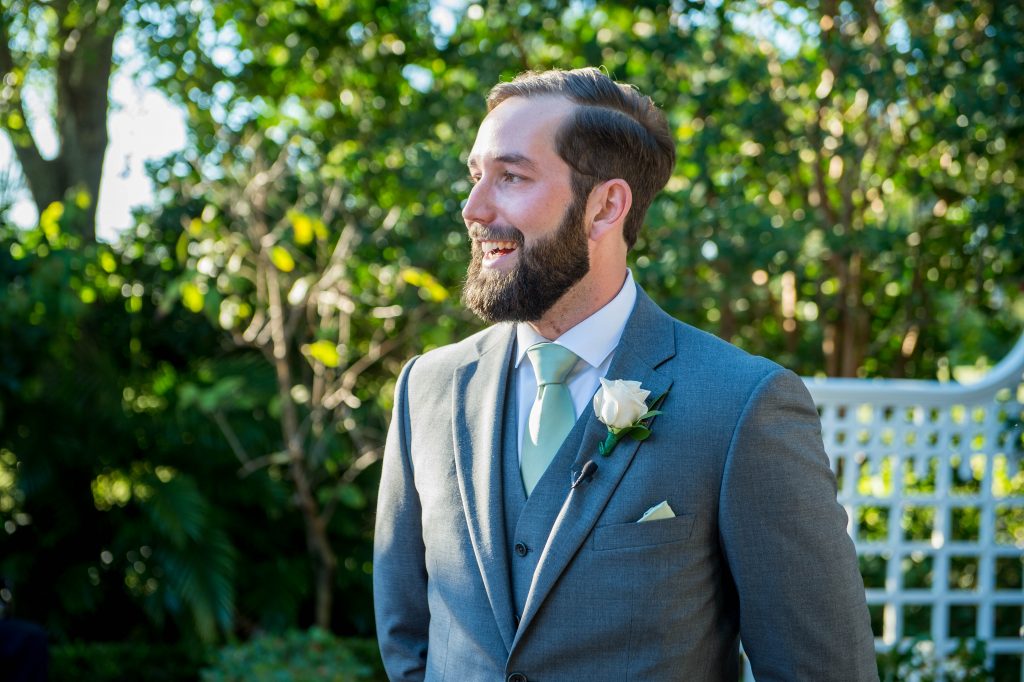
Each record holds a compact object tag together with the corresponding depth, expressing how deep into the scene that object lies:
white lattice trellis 4.46
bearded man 1.52
